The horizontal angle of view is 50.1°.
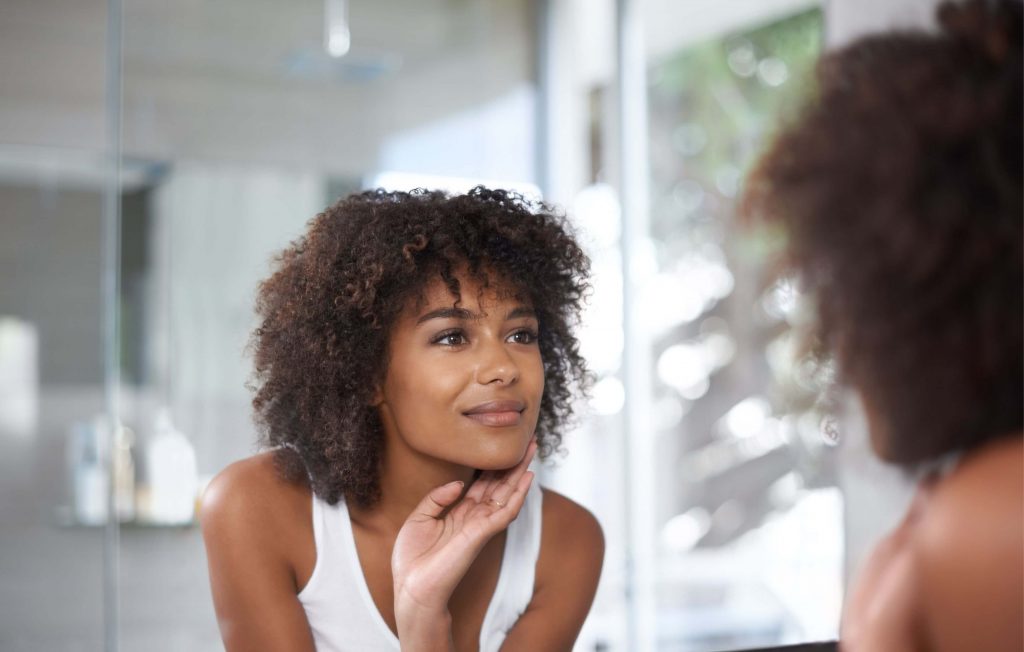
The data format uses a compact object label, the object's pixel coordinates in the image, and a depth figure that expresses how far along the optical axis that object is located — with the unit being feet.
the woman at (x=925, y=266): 1.91
